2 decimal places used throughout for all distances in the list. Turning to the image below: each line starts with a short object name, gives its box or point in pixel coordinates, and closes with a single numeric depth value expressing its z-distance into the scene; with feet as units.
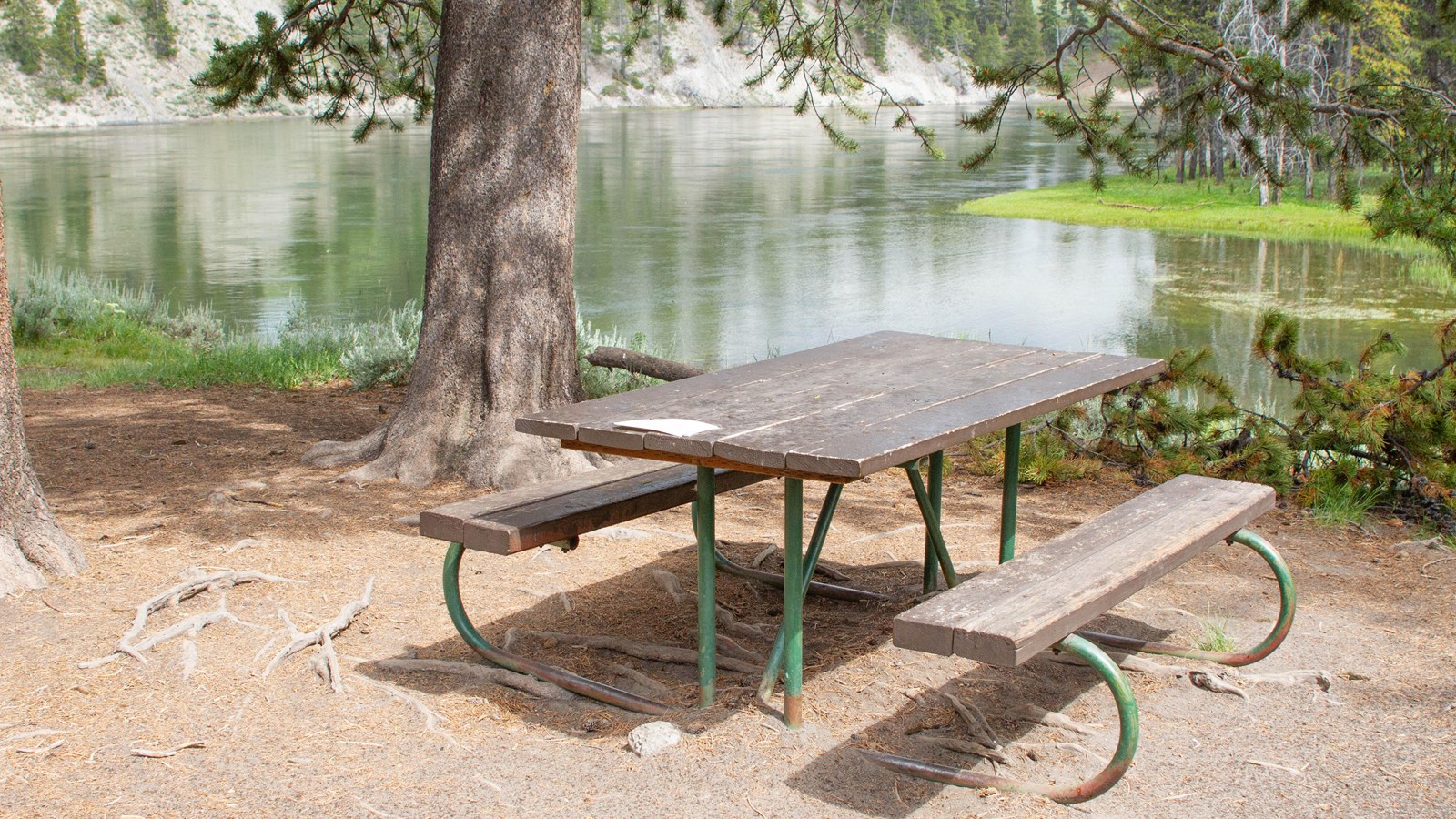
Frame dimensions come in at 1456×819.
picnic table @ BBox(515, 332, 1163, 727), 9.87
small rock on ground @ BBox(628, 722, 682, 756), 10.50
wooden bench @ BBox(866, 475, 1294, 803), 8.93
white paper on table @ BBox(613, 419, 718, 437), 10.18
